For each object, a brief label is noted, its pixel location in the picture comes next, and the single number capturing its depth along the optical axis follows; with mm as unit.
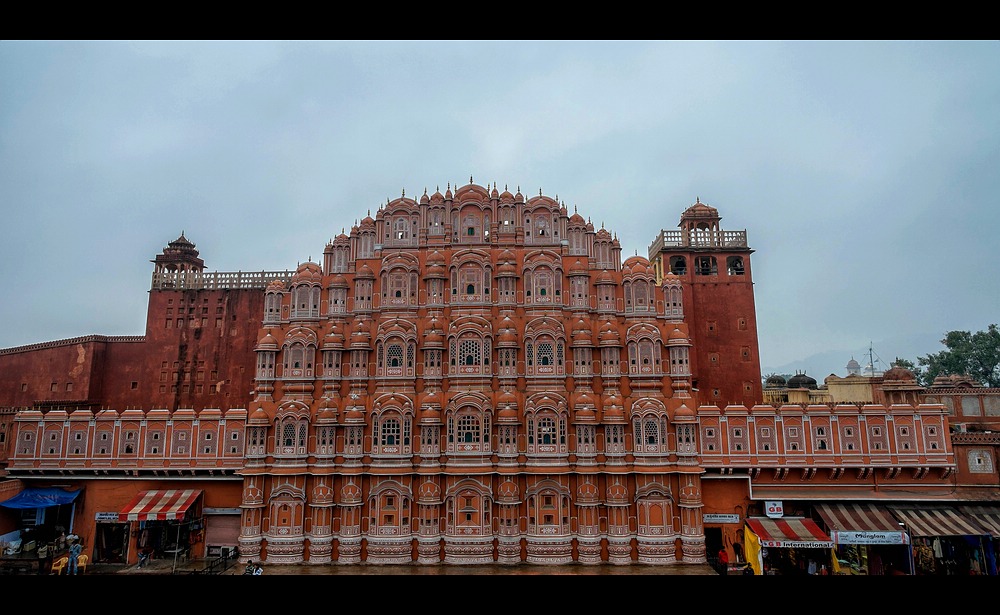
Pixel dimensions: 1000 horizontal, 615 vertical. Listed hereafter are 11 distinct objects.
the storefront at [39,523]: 26512
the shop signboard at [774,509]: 26703
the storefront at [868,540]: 24547
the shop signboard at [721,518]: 27188
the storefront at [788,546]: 24531
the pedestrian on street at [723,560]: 24947
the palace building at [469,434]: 26672
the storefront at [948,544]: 24688
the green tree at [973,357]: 49750
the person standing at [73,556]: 23203
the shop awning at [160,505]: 26484
